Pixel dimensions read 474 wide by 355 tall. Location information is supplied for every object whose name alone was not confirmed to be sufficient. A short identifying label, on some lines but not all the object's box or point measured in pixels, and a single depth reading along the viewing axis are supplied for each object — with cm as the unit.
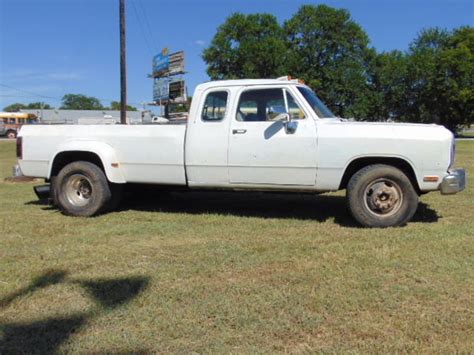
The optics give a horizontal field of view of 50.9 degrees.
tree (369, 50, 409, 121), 5250
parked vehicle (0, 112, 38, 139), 5274
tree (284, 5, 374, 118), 5031
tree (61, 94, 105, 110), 14012
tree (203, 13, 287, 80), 4894
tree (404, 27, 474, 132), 5200
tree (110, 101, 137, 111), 12801
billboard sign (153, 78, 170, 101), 3354
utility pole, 1931
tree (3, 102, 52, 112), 12729
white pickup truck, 607
